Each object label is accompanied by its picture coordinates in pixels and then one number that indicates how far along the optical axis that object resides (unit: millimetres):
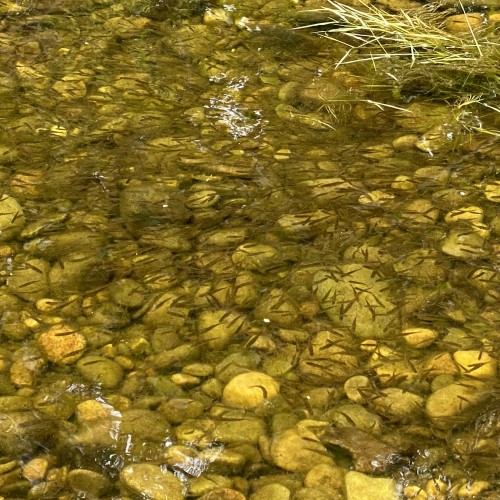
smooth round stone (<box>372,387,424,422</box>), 2275
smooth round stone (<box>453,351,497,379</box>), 2371
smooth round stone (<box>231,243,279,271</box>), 2807
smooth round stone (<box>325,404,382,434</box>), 2242
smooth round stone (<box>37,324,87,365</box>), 2469
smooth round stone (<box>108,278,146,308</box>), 2676
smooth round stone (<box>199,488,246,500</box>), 2047
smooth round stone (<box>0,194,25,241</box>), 2923
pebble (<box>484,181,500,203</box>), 3071
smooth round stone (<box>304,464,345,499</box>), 2076
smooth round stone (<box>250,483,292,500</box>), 2045
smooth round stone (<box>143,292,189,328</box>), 2613
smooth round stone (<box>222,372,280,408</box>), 2328
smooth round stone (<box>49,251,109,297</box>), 2725
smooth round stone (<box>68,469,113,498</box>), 2076
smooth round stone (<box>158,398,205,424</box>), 2297
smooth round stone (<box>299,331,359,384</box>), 2412
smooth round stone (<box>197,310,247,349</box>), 2543
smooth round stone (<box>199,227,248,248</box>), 2893
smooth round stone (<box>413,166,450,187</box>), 3174
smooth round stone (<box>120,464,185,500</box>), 2064
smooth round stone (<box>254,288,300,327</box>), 2617
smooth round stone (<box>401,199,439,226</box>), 2979
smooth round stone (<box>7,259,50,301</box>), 2703
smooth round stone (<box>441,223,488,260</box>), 2820
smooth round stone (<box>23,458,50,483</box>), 2104
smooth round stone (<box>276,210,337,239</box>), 2936
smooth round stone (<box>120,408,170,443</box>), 2238
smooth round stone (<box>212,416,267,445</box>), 2215
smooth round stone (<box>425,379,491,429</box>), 2244
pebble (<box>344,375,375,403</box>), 2334
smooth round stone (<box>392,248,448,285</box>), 2752
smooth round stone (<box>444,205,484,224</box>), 2969
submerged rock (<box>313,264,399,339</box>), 2572
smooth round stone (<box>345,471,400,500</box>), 2045
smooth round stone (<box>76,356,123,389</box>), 2400
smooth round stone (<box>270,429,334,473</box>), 2141
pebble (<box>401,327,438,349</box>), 2510
